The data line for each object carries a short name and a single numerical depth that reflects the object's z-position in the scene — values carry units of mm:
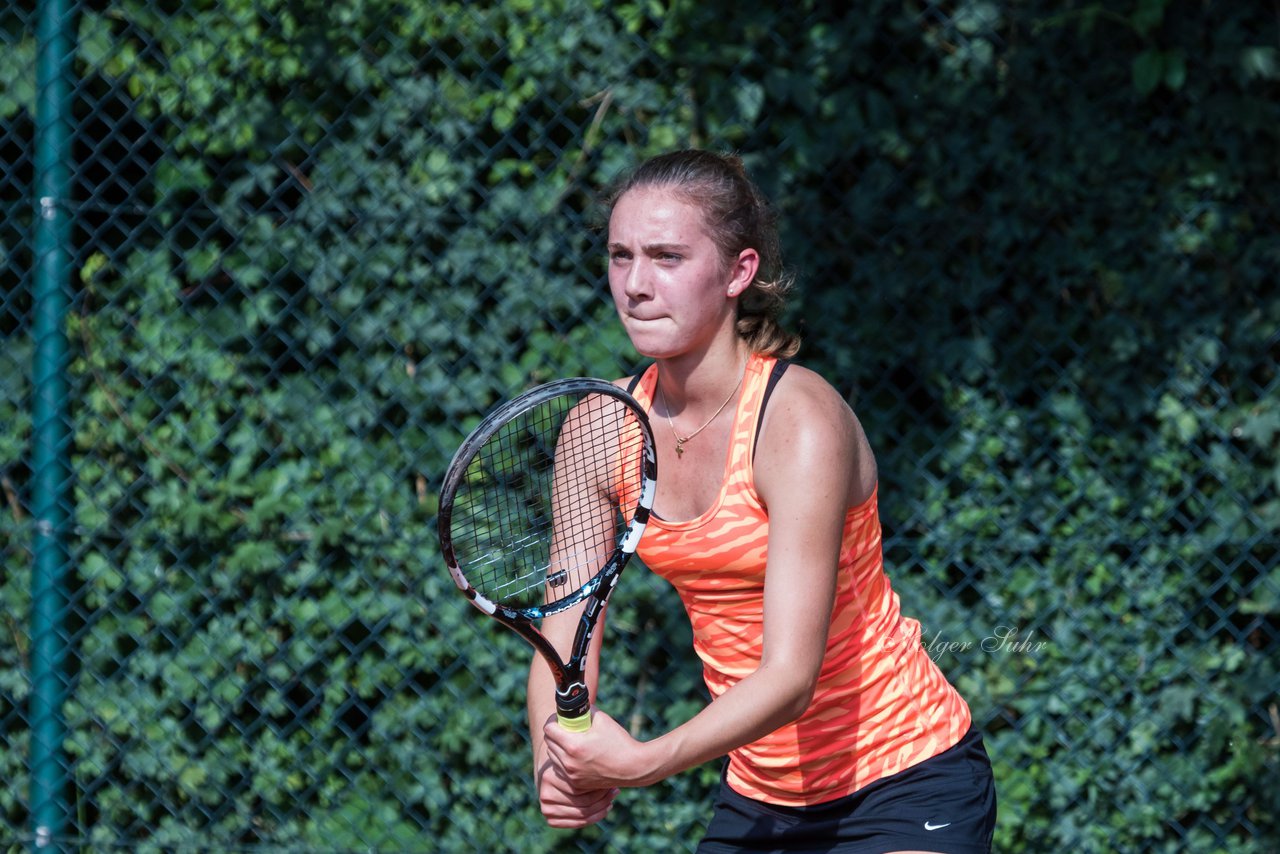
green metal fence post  13073
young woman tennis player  11734
